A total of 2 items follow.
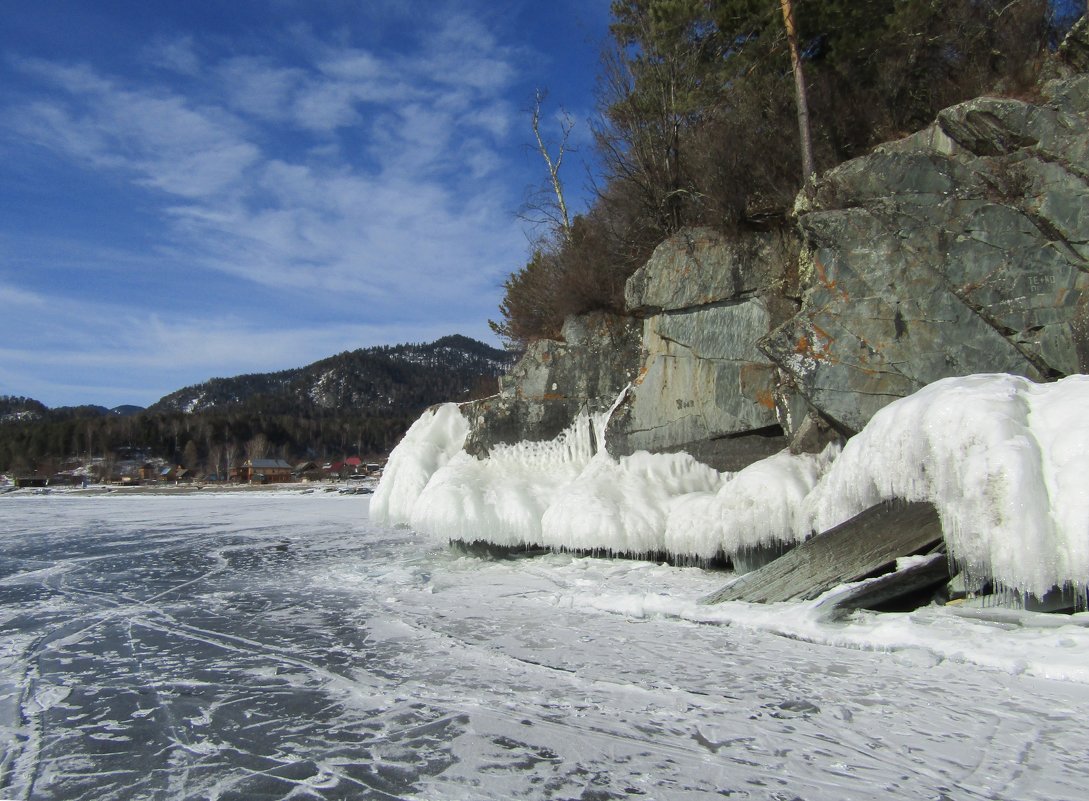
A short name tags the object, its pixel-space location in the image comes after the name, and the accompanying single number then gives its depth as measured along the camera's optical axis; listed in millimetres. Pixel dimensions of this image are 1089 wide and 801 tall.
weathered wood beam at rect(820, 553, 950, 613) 6469
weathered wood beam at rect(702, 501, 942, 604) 6758
